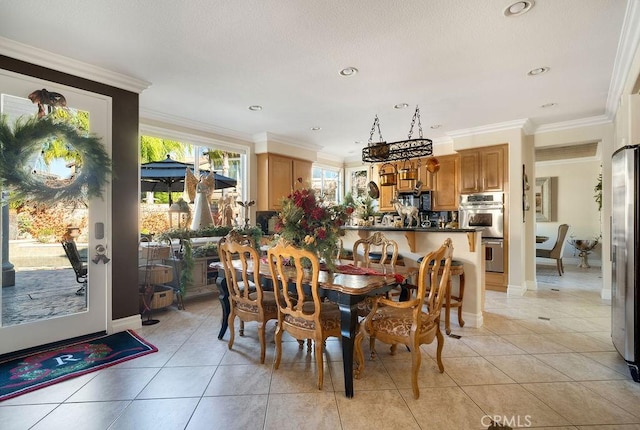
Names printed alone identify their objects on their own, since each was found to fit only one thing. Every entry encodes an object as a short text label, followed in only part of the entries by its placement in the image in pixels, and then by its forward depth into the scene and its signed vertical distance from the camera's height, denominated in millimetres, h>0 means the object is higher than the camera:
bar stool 3291 -920
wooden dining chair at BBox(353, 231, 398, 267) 3383 -326
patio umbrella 4391 +584
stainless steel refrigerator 2309 -315
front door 2717 -268
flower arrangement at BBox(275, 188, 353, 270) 2615 -55
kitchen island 3533 -428
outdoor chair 3041 -460
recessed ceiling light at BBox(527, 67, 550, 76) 3082 +1452
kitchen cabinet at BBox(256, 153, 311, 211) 5631 +683
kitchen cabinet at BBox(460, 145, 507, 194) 5078 +775
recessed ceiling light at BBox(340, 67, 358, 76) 3112 +1470
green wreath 2601 +517
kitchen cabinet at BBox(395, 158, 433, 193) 6046 +710
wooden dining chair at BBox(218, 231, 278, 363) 2617 -745
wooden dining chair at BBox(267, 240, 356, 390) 2203 -745
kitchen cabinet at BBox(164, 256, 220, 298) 4348 -882
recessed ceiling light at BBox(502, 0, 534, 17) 2124 +1445
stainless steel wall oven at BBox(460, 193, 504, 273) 5046 -129
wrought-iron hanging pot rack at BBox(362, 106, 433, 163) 3336 +712
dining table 2141 -526
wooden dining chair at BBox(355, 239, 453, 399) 2141 -785
